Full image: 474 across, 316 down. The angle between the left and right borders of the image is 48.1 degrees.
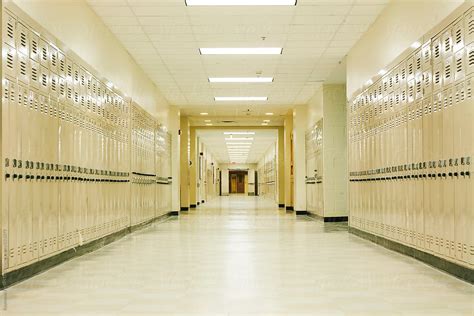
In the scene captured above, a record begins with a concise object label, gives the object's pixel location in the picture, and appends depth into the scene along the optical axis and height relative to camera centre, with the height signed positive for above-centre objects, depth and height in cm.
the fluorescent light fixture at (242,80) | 1427 +259
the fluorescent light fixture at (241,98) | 1748 +253
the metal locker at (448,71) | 582 +113
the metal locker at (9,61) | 512 +116
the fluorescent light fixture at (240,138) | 3095 +215
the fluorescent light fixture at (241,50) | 1120 +266
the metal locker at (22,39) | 550 +146
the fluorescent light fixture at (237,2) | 823 +270
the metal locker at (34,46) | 589 +147
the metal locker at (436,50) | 621 +145
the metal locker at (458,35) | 556 +146
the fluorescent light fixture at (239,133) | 2795 +221
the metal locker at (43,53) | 616 +147
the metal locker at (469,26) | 530 +148
